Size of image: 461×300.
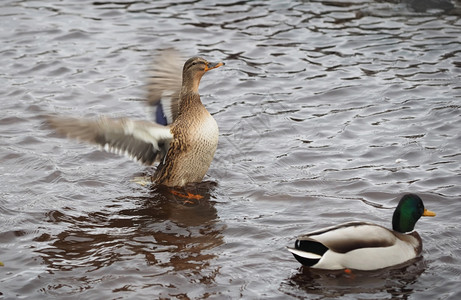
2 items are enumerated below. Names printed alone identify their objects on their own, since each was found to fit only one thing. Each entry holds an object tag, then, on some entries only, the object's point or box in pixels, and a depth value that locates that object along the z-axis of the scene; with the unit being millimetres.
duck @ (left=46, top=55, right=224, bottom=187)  13414
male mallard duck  11070
